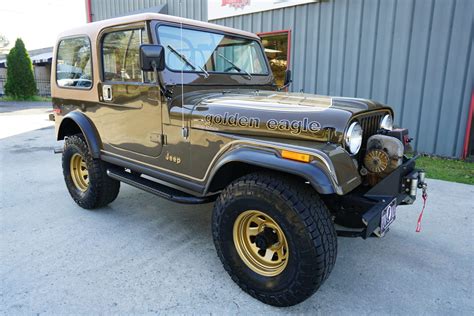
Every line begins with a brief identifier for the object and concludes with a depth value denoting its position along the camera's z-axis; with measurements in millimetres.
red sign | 8304
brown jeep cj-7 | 2109
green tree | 17500
